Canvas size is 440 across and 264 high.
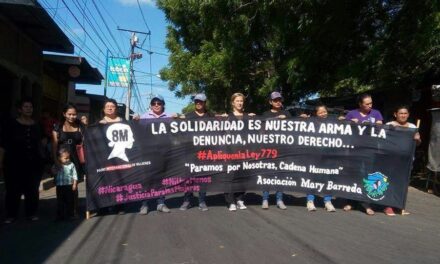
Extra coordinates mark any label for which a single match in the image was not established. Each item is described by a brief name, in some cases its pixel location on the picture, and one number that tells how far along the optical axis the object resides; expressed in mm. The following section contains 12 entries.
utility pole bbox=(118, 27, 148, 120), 31716
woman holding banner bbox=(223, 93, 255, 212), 7754
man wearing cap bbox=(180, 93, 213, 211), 7746
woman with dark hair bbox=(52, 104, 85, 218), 7219
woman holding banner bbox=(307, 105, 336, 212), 7773
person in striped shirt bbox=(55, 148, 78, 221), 7074
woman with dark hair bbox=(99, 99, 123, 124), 7508
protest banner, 7668
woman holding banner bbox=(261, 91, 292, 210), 7883
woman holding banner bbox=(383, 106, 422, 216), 7848
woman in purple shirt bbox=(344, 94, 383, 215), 7926
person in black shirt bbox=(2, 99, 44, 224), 6906
